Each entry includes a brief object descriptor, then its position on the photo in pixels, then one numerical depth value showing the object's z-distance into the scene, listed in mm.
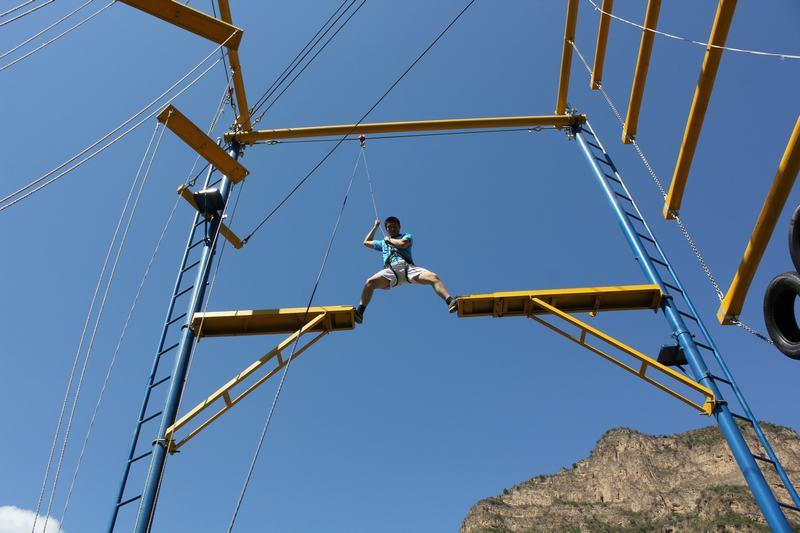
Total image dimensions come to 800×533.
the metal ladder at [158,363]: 5980
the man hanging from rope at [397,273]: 7637
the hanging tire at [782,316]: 5270
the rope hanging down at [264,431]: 5477
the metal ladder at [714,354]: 5949
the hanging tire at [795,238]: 4375
